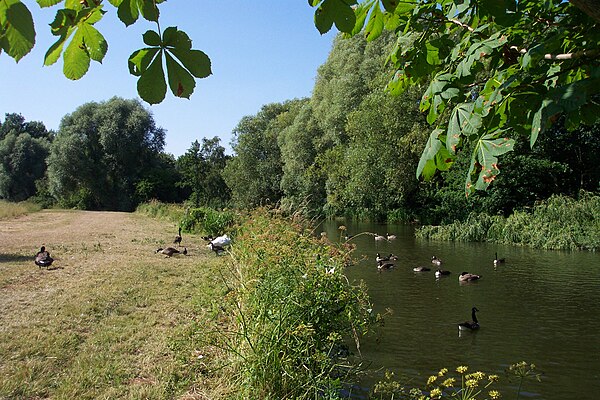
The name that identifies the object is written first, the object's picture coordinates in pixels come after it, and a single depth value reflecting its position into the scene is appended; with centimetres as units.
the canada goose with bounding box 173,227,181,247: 1605
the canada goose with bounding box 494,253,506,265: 1531
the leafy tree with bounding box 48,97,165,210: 4478
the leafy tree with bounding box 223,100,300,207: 4428
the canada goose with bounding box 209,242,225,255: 1423
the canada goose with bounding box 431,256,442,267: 1521
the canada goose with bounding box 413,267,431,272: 1434
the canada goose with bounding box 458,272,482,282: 1283
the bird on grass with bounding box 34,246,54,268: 1020
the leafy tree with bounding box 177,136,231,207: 4628
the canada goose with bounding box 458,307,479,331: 844
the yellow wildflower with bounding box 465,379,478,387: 377
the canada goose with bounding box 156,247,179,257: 1332
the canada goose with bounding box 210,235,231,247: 1452
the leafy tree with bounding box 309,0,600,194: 156
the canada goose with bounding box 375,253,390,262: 1535
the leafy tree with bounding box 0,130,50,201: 5031
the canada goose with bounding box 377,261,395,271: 1458
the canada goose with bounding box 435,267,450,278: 1349
